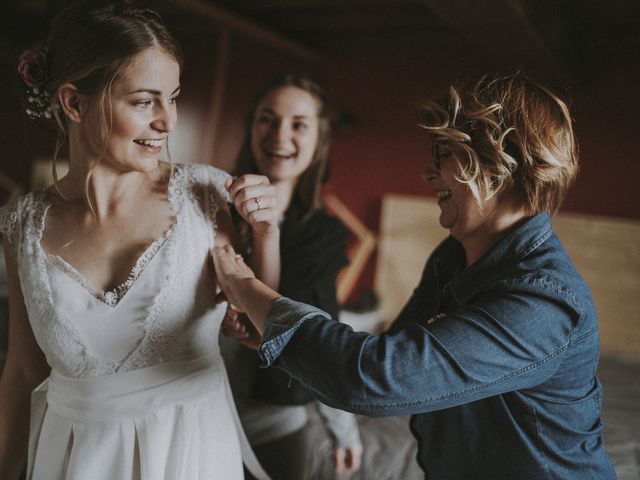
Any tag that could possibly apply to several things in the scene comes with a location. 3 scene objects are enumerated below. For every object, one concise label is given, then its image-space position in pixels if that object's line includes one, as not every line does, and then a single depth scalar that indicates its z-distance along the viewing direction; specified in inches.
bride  40.1
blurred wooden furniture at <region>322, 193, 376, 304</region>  207.5
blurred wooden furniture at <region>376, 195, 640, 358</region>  171.3
